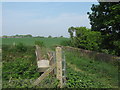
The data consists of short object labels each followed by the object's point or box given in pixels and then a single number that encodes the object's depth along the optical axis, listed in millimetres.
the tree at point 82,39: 9978
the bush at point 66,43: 15186
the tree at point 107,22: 4141
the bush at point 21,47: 10670
